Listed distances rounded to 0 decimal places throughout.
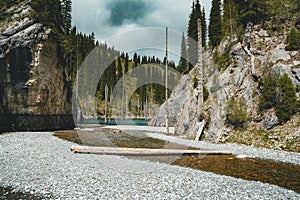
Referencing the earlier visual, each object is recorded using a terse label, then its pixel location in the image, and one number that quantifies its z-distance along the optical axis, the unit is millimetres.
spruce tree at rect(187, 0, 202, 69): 50656
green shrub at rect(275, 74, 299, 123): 15617
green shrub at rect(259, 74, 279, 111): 16859
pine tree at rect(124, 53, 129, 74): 87638
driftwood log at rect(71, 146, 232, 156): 13938
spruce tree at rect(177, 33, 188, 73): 54300
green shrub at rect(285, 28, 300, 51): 18297
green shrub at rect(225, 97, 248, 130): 18141
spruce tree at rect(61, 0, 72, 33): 38462
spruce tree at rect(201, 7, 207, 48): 51656
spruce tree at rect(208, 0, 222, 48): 36938
